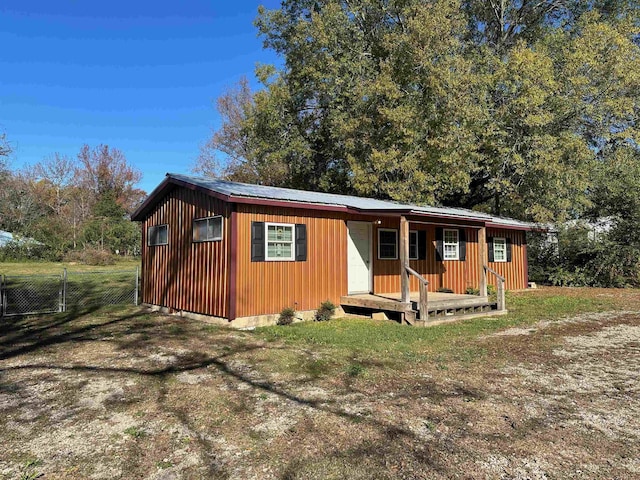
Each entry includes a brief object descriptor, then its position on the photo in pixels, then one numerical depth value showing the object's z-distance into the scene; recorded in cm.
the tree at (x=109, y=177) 4101
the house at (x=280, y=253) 950
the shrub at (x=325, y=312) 1055
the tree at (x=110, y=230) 2886
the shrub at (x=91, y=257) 2683
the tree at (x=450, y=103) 1809
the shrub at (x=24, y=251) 2747
